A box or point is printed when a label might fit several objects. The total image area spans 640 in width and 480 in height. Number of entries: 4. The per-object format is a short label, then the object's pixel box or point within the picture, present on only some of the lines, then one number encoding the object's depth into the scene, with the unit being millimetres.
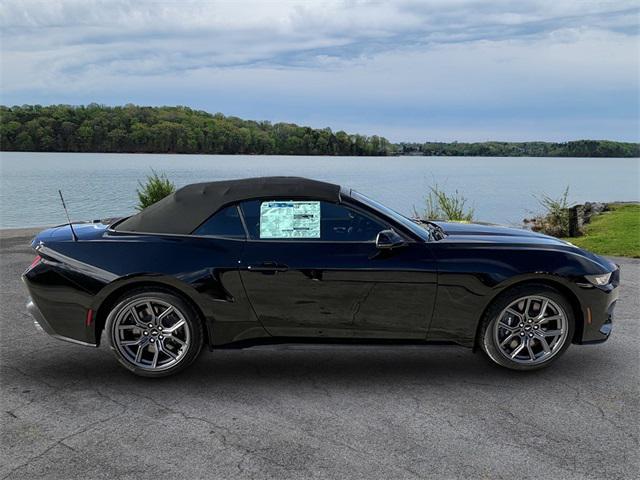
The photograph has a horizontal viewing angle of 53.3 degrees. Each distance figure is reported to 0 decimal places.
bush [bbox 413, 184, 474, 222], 15008
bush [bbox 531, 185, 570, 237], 16891
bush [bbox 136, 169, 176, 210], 16094
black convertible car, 4730
